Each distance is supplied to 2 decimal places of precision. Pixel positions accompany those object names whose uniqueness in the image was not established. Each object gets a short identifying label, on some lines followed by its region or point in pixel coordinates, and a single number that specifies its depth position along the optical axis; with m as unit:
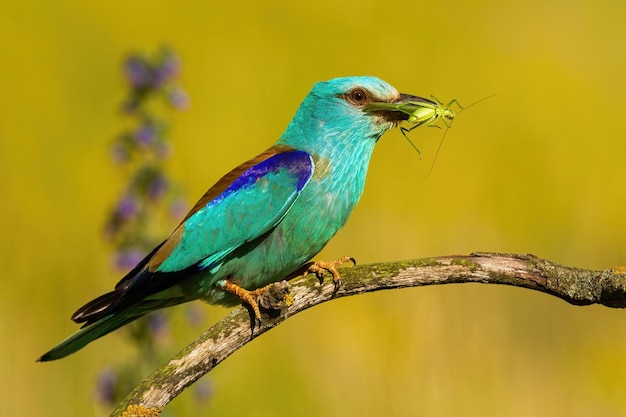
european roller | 8.04
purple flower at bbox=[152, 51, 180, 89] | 9.70
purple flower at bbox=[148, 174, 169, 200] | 9.39
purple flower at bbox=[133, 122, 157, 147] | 9.50
